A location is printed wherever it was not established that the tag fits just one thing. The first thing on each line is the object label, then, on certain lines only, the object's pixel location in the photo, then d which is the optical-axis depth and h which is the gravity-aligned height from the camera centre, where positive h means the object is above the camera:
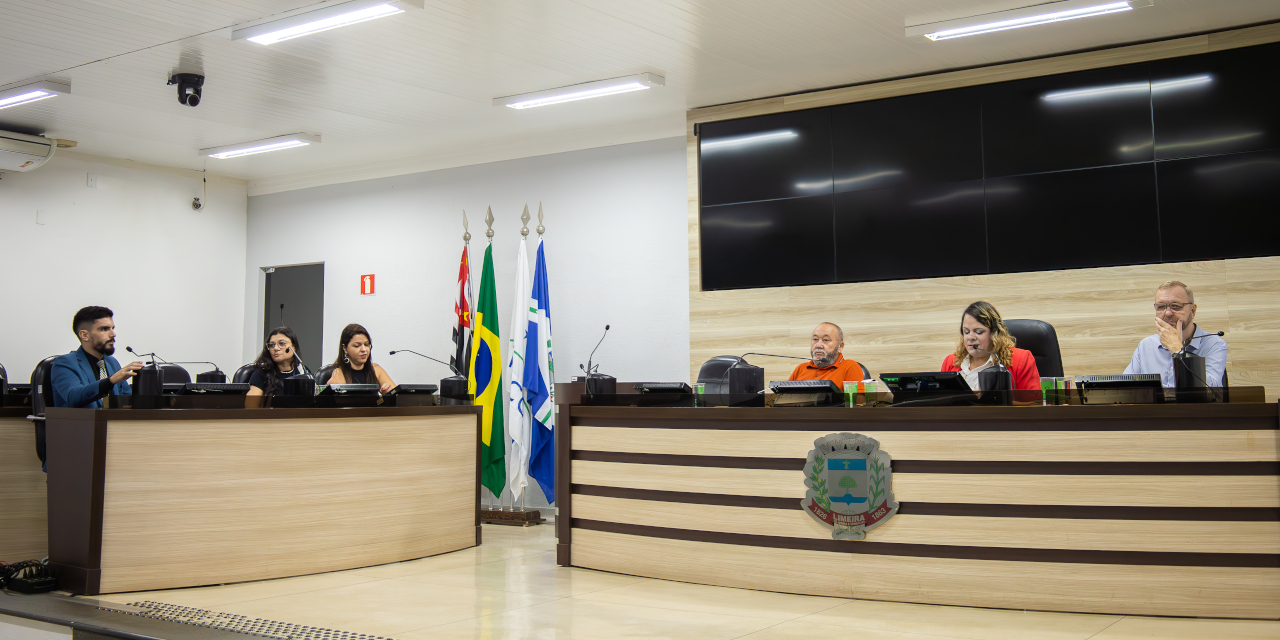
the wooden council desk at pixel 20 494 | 5.02 -0.54
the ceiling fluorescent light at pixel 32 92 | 6.32 +2.01
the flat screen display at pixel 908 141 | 6.04 +1.57
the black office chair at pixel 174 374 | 6.71 +0.11
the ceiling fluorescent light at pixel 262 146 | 7.73 +2.03
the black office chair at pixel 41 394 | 4.90 -0.01
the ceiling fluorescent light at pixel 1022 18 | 4.98 +1.96
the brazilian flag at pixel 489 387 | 7.19 +0.00
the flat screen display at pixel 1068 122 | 5.59 +1.56
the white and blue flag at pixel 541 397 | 7.20 -0.08
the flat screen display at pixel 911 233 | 6.00 +0.96
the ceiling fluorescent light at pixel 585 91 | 6.23 +2.00
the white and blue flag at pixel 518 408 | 7.17 -0.16
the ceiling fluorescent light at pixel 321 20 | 4.91 +1.96
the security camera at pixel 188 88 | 6.14 +1.95
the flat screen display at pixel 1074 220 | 5.55 +0.96
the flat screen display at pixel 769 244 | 6.45 +0.96
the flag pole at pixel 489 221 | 7.65 +1.33
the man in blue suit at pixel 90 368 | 4.81 +0.12
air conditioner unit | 7.25 +1.86
